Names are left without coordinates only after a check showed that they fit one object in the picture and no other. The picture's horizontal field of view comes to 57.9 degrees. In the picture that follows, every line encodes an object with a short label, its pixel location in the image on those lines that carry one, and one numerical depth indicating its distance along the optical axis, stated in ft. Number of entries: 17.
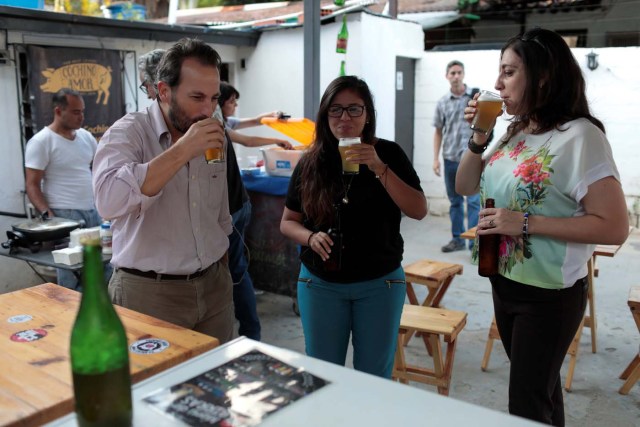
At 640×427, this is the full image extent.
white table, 3.73
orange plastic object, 15.59
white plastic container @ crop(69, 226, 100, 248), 11.39
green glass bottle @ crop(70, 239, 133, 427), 3.39
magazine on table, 3.84
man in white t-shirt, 14.87
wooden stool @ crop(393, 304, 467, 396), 10.59
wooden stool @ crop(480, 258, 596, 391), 11.59
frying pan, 11.96
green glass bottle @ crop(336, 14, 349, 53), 19.92
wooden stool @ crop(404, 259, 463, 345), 13.51
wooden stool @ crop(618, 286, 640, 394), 11.07
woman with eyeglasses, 7.60
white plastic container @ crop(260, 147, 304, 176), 14.97
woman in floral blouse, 6.14
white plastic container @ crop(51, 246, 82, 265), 11.05
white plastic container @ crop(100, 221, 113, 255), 11.37
